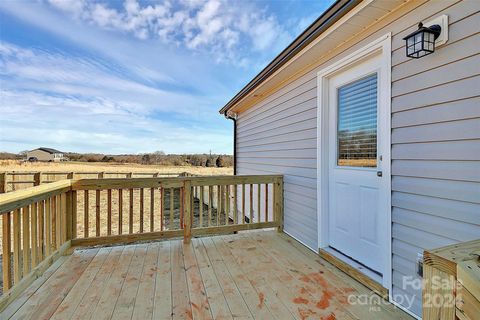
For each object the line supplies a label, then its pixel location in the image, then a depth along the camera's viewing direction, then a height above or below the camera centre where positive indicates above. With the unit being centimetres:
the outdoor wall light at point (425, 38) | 163 +81
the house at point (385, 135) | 153 +20
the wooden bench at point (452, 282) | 81 -44
